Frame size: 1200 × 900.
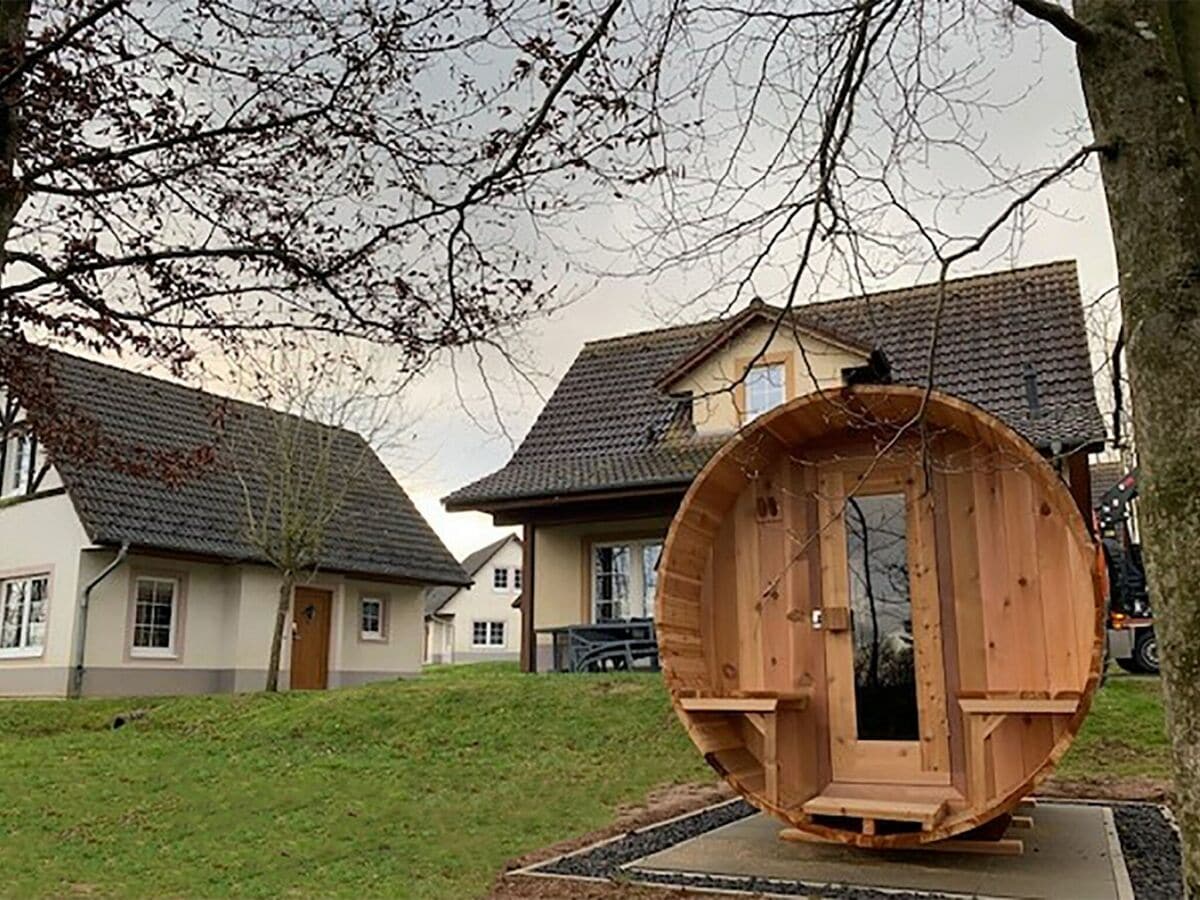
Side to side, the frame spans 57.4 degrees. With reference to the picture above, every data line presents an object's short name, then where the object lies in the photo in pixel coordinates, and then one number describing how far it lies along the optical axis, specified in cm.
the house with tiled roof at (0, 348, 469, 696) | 1836
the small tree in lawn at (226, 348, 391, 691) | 1880
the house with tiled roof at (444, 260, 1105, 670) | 1623
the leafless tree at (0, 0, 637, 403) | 548
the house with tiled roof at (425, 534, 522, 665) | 5212
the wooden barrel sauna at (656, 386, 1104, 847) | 627
